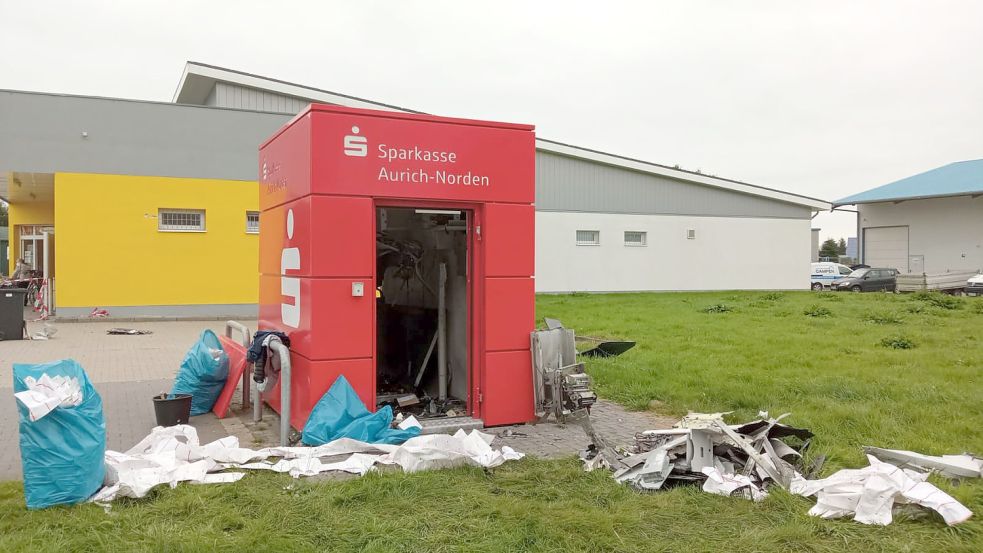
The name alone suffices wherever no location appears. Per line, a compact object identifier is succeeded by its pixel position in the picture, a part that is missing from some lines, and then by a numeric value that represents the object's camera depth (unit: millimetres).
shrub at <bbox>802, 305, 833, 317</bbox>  17250
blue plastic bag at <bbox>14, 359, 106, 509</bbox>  4359
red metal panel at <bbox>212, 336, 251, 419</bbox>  7457
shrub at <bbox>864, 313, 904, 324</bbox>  15820
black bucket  6762
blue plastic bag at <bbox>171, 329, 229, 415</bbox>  7477
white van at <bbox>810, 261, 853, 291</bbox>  37500
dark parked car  33531
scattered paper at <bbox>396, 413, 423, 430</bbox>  6340
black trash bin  13836
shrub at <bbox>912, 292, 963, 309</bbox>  19797
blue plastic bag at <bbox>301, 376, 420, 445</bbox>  6020
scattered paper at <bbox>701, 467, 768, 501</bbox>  4848
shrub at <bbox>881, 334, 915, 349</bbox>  11659
